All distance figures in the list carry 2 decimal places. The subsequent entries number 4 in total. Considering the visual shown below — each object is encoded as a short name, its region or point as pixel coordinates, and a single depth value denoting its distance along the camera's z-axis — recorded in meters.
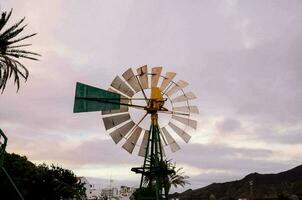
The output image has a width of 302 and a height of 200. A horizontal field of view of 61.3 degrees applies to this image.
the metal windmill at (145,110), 12.45
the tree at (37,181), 21.17
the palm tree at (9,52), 14.48
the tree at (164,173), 12.41
